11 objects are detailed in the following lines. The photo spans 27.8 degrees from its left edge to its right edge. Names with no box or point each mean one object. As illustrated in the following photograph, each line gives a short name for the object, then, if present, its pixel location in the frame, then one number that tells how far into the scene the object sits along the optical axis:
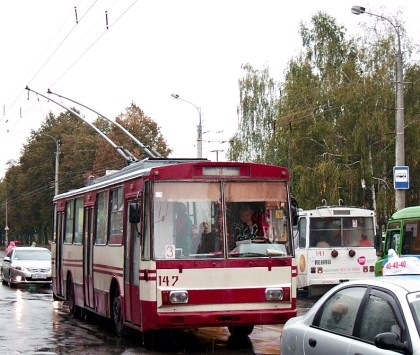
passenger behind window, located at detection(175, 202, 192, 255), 11.59
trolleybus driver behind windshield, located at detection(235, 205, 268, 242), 11.82
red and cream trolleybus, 11.40
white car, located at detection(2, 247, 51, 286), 28.08
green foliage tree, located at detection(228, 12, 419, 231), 39.59
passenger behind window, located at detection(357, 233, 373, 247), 22.28
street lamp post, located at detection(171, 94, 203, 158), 34.56
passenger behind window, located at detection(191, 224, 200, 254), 11.62
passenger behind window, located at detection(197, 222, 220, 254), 11.65
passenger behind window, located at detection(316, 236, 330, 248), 21.97
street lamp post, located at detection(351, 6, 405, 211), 24.84
